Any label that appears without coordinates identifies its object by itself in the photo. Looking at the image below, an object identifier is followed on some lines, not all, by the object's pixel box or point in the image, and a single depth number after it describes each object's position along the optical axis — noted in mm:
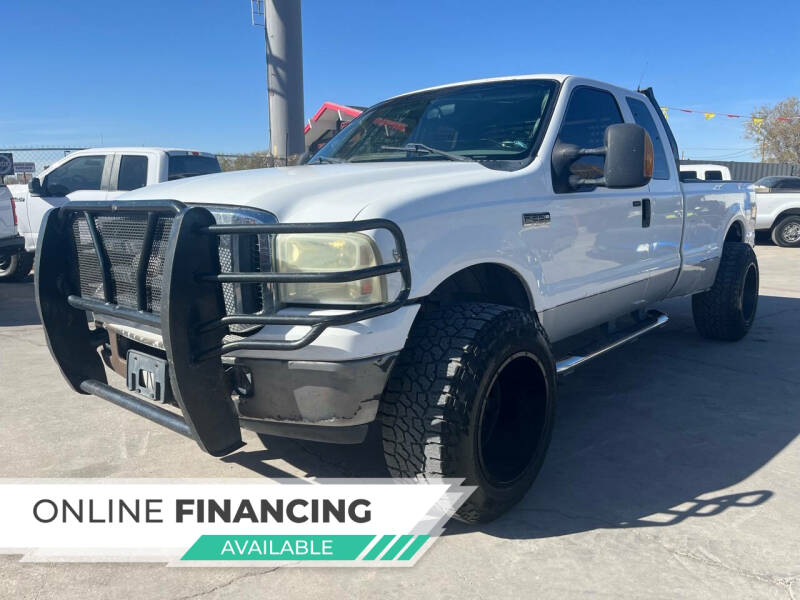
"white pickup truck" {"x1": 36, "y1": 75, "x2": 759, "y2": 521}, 2197
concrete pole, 21234
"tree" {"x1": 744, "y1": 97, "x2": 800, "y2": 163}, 45875
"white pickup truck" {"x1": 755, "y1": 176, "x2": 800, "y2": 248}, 14039
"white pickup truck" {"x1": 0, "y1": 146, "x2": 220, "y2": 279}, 8047
